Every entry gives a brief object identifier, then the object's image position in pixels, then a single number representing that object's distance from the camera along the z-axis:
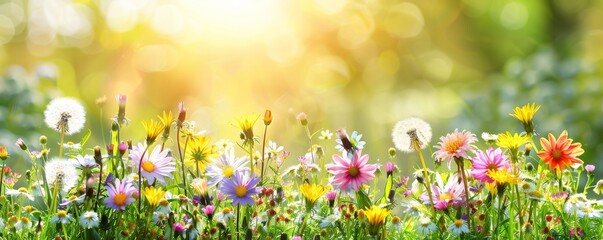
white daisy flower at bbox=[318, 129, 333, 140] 1.94
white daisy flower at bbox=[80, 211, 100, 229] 1.63
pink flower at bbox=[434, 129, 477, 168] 1.67
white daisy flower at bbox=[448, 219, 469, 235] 1.69
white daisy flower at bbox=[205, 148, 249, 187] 1.72
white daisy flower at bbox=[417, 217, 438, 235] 1.72
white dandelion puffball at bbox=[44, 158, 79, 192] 1.75
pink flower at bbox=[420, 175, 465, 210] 1.75
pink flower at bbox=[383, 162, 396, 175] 1.79
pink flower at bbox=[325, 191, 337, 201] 1.76
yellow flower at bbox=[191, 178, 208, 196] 1.68
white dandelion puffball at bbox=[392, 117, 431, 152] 1.70
